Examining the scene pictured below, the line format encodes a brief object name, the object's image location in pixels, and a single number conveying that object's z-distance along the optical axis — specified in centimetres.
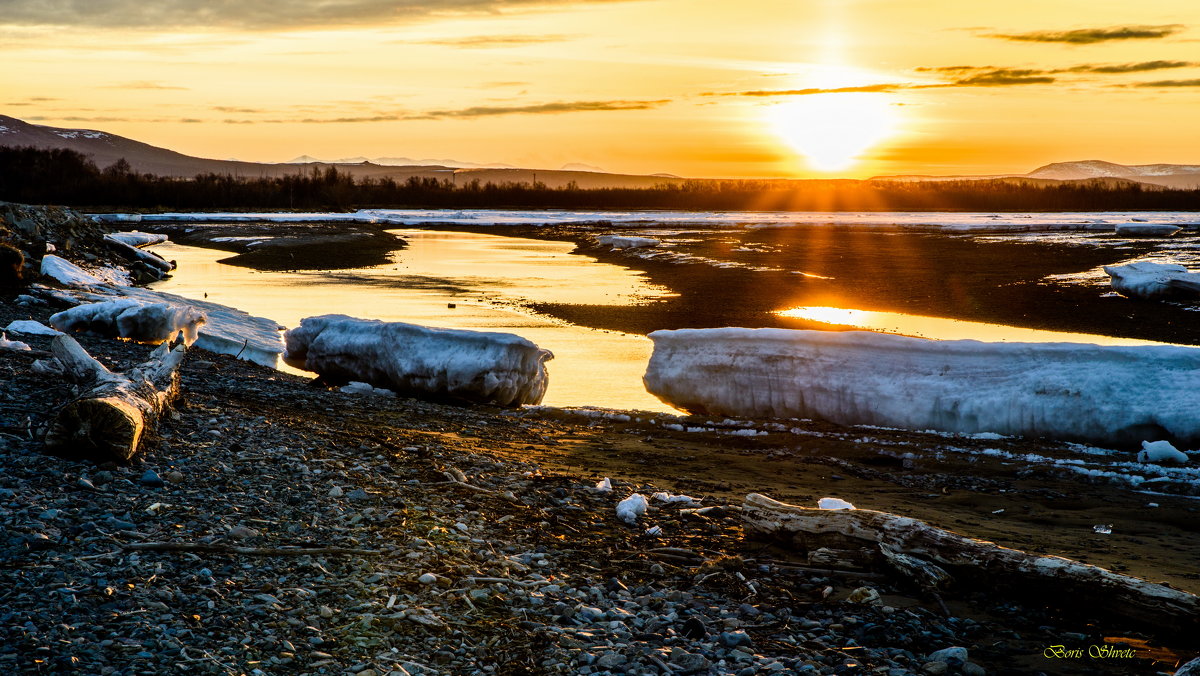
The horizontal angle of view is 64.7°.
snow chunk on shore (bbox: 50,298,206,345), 1519
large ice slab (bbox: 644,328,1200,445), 1196
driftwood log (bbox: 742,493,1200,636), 599
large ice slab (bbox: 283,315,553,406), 1403
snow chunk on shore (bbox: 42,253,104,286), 2120
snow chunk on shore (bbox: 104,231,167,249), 4403
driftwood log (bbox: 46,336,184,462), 738
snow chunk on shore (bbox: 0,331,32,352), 1131
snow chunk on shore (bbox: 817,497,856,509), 821
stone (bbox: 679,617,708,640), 579
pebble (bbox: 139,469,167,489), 722
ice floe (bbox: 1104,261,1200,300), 2575
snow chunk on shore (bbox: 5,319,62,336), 1366
